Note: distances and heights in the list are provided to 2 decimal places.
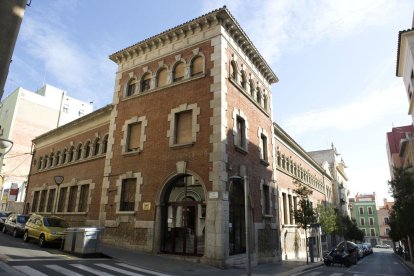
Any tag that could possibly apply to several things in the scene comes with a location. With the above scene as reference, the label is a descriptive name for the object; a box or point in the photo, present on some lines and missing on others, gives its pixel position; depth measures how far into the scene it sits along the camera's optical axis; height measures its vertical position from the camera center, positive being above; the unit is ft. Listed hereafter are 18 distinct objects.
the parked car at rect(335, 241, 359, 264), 79.55 -6.22
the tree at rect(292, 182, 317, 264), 71.20 +2.05
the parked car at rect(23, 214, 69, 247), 53.21 -2.10
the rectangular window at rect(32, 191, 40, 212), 93.66 +4.92
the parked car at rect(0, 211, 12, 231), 77.71 -0.57
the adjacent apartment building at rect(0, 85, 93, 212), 154.51 +50.34
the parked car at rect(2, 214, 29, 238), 65.39 -1.60
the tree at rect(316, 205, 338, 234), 102.89 +1.59
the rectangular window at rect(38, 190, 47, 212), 89.72 +4.65
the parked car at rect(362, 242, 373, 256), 153.73 -12.65
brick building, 50.72 +12.86
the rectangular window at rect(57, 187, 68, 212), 80.79 +4.76
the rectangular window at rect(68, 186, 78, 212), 77.25 +4.88
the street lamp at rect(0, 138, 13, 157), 32.70 +7.46
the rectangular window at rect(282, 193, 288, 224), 83.27 +3.67
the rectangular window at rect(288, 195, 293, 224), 86.74 +5.07
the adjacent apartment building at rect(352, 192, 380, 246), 328.08 +9.34
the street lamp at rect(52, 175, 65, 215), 69.41 +8.35
